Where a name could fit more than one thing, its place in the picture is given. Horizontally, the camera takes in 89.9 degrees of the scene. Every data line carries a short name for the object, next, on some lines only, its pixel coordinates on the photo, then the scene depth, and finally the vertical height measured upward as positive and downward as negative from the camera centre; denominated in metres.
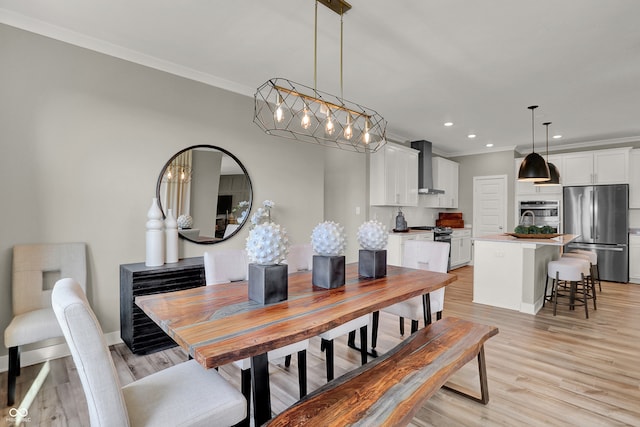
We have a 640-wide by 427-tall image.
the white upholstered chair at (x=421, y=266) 2.54 -0.42
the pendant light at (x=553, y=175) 5.05 +0.67
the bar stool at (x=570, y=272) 3.68 -0.65
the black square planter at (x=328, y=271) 1.84 -0.32
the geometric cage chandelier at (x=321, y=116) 2.21 +1.31
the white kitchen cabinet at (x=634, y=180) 5.67 +0.67
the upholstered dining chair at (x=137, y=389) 1.01 -0.69
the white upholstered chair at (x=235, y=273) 1.89 -0.38
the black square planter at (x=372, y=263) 2.16 -0.32
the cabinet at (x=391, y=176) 5.42 +0.72
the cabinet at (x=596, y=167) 5.70 +0.93
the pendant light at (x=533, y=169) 4.26 +0.65
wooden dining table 1.09 -0.42
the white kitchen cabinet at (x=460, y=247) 6.68 -0.66
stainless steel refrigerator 5.52 -0.10
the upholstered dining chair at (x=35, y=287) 2.08 -0.55
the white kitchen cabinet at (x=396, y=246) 5.41 -0.50
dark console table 2.71 -0.65
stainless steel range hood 6.36 +0.99
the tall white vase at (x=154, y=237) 2.91 -0.20
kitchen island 3.81 -0.67
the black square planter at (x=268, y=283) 1.54 -0.33
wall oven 6.24 +0.11
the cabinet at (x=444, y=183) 6.82 +0.74
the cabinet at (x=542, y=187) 6.29 +0.61
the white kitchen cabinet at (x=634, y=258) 5.57 -0.71
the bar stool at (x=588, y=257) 4.13 -0.54
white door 6.93 +0.28
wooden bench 1.20 -0.75
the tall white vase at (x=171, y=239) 3.09 -0.22
